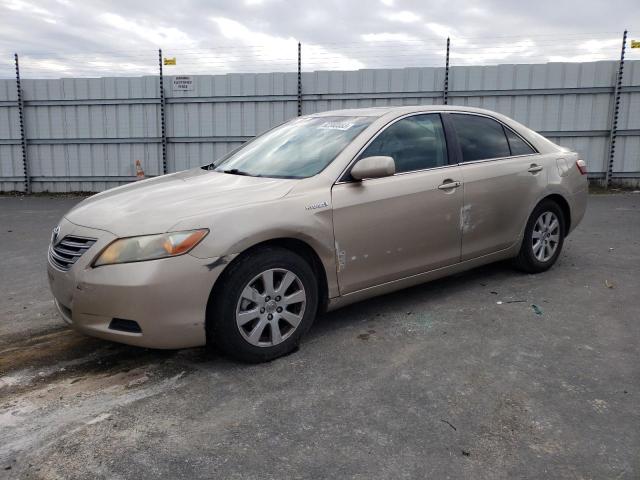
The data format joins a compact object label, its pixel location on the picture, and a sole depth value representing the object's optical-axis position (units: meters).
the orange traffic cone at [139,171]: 12.16
